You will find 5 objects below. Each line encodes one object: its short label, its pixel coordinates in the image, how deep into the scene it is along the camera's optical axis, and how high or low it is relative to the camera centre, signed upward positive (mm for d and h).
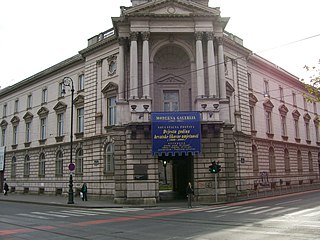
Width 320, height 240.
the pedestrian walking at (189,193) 23516 -1723
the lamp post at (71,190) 27109 -1550
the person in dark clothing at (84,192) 30406 -1923
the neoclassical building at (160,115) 26469 +5088
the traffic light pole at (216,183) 25547 -1229
